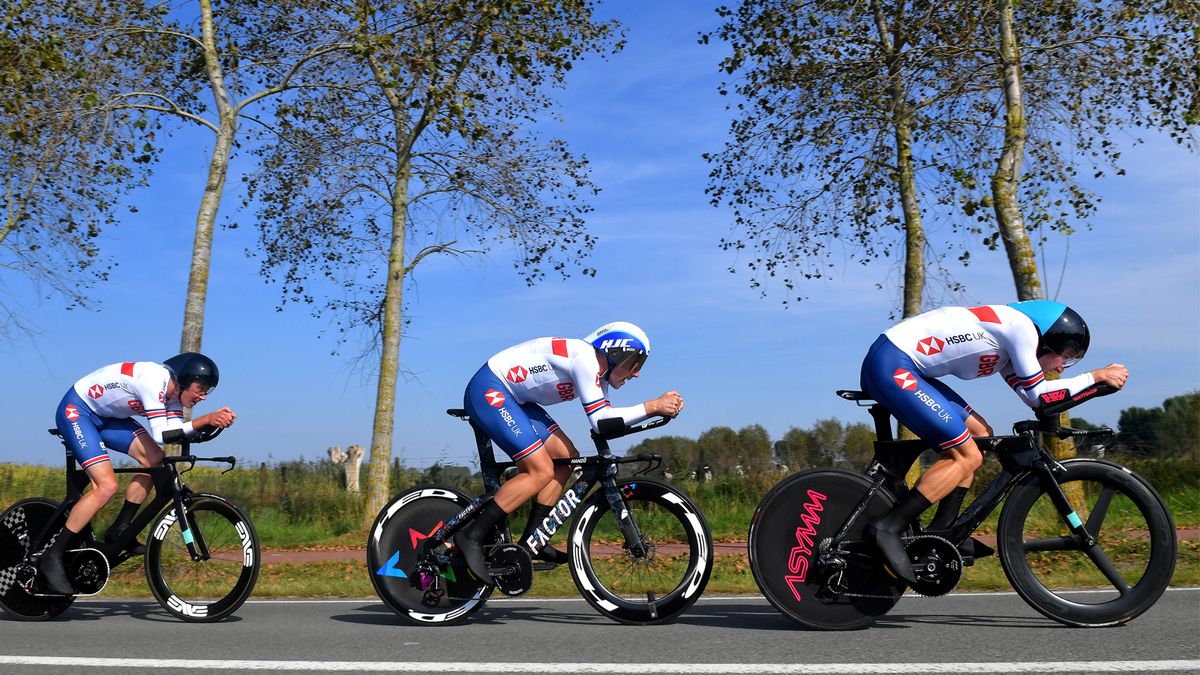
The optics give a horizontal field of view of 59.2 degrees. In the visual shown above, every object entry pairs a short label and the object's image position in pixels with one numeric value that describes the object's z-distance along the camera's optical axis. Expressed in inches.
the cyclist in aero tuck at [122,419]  275.9
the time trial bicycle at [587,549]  239.6
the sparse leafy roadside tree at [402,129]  587.8
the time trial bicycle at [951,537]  217.5
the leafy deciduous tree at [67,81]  536.7
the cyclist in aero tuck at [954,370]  217.9
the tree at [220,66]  533.6
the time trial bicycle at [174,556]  272.7
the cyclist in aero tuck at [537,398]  240.2
